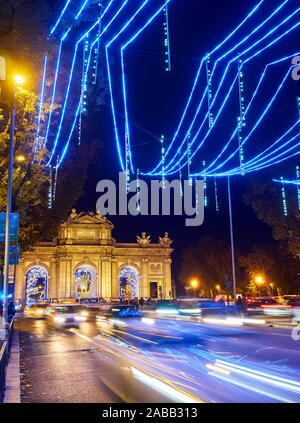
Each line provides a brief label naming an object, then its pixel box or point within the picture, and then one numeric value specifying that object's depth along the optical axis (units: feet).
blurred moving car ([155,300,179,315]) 123.14
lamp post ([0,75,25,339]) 43.91
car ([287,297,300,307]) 130.03
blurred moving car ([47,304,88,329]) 100.87
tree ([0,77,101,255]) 54.65
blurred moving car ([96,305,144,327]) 97.29
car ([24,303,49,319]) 136.46
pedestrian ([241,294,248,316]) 86.08
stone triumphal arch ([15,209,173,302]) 249.14
